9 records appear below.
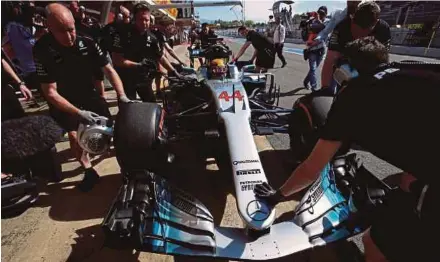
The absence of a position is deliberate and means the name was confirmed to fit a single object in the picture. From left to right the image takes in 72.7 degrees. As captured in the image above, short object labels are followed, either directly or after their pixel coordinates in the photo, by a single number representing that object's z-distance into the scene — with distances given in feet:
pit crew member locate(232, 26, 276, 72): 21.66
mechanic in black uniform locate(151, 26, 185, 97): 18.95
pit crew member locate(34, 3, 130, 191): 9.67
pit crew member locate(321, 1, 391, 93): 10.60
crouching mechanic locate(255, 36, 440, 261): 4.23
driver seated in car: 12.71
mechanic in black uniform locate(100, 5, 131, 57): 15.53
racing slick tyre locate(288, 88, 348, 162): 9.73
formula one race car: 6.01
